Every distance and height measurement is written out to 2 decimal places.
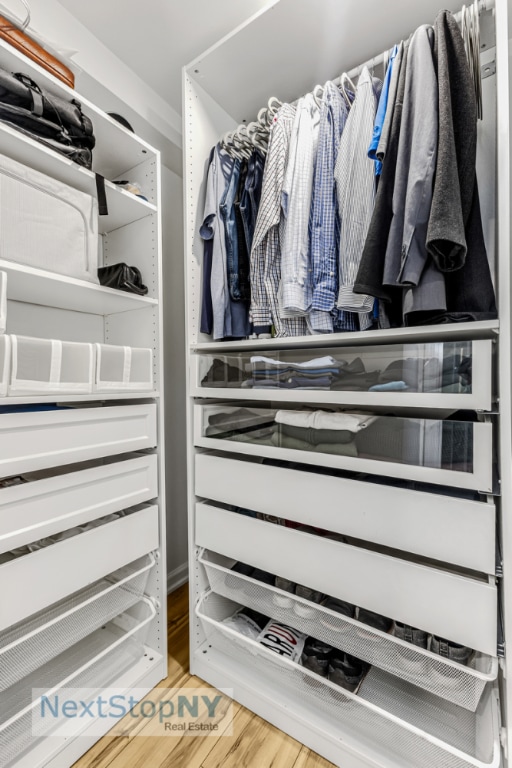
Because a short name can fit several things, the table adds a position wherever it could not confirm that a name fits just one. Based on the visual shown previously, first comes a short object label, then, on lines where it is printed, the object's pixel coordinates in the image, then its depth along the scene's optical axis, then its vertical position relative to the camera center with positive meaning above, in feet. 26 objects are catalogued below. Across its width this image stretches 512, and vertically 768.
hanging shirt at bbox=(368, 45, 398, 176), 3.01 +2.29
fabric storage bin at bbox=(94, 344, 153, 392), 3.58 +0.15
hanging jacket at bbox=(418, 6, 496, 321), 2.50 +1.34
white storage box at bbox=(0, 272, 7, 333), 2.72 +0.64
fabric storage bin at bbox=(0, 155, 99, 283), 3.01 +1.46
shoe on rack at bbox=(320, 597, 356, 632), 3.57 -2.36
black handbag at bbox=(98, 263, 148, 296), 3.92 +1.16
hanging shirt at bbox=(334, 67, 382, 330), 3.33 +1.82
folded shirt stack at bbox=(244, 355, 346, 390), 3.48 +0.09
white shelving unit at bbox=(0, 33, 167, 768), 3.10 -1.04
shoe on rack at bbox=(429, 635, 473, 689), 2.96 -2.32
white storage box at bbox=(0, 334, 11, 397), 2.77 +0.16
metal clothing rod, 2.93 +3.33
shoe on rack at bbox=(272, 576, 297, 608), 3.89 -2.33
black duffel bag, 3.00 +2.41
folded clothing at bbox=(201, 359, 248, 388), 4.09 +0.07
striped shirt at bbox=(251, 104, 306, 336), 3.86 +1.56
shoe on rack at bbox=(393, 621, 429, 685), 3.14 -2.44
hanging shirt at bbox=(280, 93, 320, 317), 3.62 +1.71
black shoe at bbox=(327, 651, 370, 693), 3.61 -2.99
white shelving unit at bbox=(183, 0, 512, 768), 2.73 -1.20
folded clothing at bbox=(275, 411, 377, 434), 3.31 -0.37
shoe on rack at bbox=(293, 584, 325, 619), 3.73 -2.32
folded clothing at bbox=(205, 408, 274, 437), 3.93 -0.44
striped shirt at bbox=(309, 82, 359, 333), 3.55 +1.56
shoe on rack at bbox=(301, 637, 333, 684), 3.76 -2.96
